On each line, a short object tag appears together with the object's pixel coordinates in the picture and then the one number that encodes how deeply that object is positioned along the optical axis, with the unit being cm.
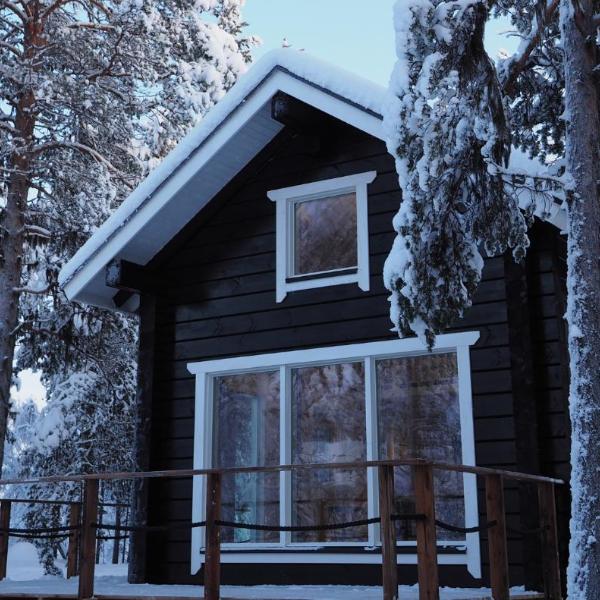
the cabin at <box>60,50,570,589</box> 897
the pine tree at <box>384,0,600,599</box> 785
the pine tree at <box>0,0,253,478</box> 1642
